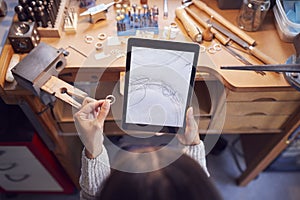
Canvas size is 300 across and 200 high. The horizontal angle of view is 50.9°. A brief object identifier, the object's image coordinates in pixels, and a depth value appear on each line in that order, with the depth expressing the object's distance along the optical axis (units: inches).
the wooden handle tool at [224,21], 35.9
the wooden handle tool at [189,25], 35.5
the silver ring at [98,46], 35.1
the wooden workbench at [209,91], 33.2
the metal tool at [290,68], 30.2
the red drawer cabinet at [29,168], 39.7
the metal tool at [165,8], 38.6
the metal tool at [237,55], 34.2
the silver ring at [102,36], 36.2
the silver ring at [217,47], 35.2
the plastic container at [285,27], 35.8
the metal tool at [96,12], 37.0
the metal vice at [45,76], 30.4
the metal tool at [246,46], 33.7
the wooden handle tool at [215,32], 35.7
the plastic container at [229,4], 39.2
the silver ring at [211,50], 35.0
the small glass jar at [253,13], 36.3
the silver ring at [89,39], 35.9
